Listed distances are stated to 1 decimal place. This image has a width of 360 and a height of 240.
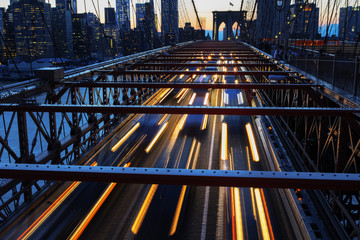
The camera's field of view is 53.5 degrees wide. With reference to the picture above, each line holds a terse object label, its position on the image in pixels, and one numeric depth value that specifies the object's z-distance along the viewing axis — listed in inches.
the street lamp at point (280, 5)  1240.0
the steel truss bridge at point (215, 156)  187.3
